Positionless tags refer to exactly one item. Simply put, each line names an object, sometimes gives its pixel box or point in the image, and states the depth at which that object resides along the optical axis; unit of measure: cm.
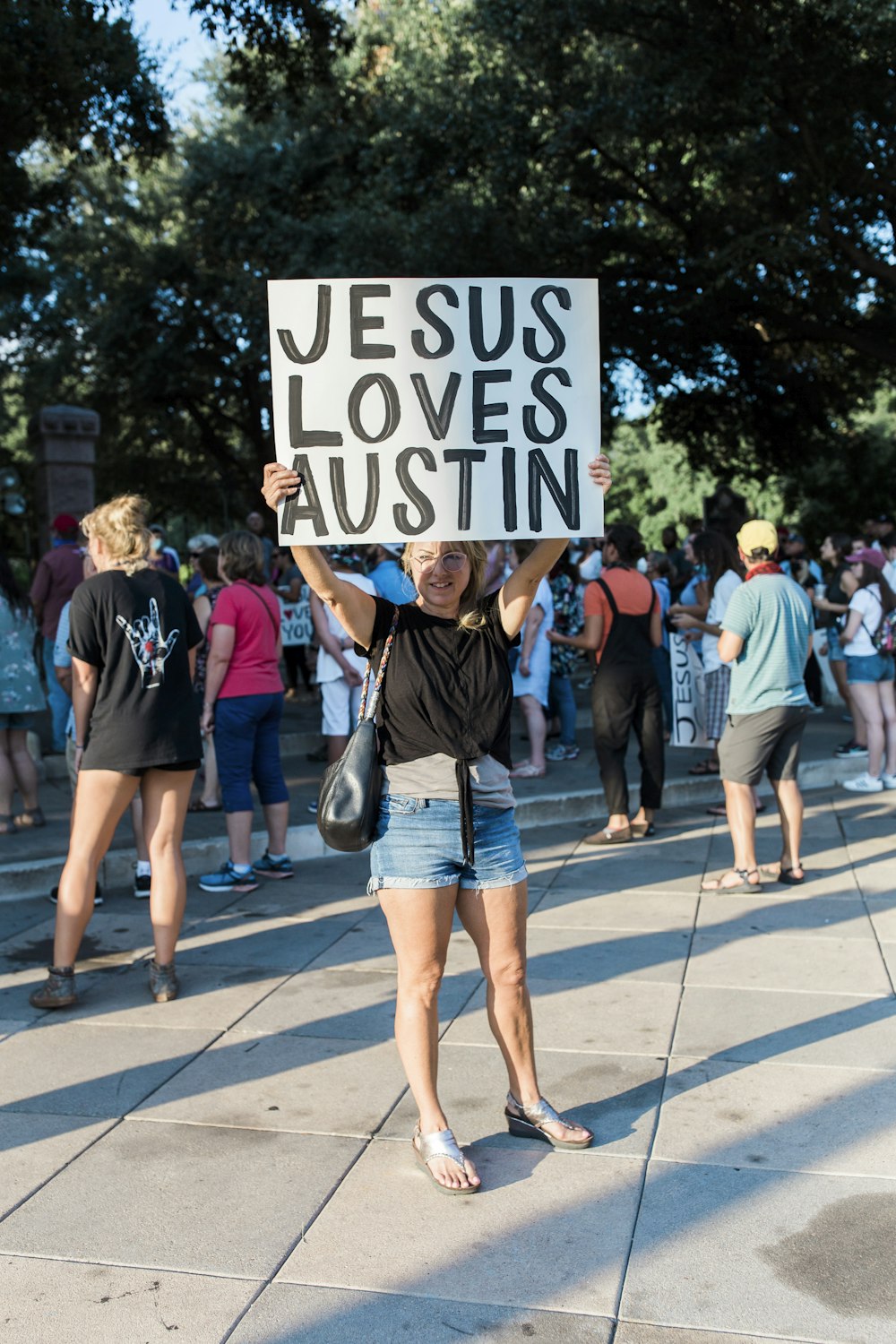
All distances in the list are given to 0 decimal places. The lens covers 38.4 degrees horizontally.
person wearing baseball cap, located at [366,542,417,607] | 799
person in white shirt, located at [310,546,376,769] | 824
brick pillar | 1344
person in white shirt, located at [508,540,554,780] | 944
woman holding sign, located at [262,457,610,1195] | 346
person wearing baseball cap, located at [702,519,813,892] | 652
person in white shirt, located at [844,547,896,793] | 920
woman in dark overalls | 777
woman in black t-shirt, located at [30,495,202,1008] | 493
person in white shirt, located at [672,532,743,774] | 835
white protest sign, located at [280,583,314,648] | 1245
